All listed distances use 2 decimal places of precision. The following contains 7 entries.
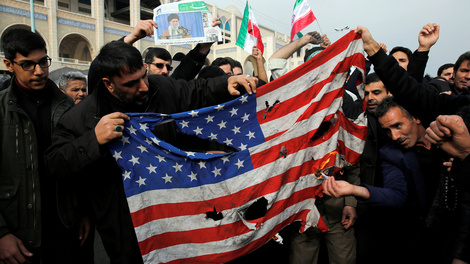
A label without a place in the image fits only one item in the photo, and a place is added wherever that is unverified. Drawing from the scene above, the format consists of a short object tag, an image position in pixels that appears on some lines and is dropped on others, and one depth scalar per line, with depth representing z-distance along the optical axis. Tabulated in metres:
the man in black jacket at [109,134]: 1.90
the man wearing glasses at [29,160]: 2.05
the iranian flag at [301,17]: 4.61
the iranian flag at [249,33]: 5.07
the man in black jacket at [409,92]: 2.32
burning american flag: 2.16
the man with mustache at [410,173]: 2.34
